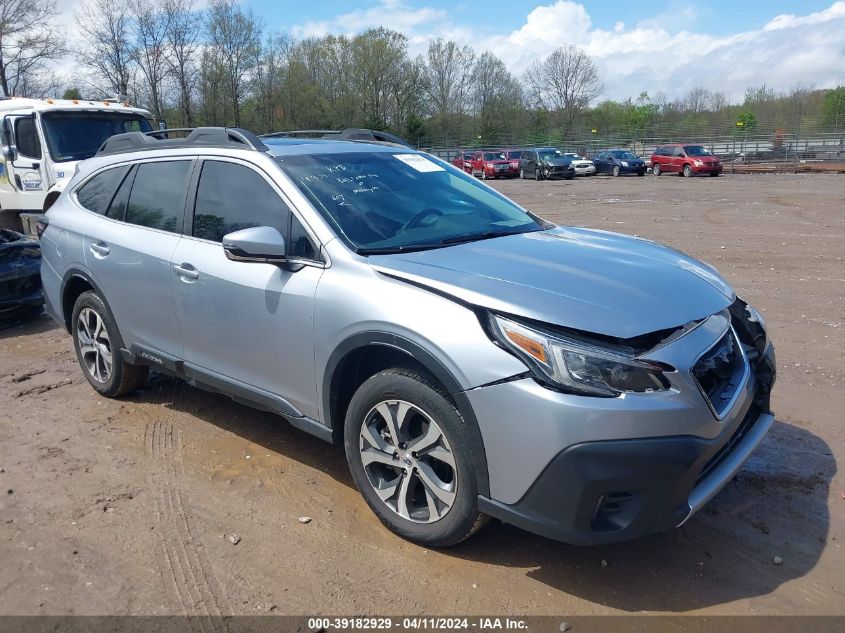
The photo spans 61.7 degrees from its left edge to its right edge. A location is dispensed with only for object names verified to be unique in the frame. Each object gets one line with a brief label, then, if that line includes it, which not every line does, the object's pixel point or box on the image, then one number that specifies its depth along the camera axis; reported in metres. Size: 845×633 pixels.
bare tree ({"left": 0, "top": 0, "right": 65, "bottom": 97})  35.56
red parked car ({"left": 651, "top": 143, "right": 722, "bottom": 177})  34.75
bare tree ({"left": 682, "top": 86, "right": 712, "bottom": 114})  65.44
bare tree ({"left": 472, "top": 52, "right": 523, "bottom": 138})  72.38
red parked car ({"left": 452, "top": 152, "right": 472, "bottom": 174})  43.01
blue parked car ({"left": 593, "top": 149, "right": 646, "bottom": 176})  38.03
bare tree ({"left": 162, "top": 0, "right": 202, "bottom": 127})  44.47
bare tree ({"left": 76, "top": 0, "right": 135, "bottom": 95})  42.09
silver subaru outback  2.68
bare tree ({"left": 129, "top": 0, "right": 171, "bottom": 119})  43.94
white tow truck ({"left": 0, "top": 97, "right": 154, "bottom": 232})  11.86
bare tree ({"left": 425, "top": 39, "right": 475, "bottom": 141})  69.62
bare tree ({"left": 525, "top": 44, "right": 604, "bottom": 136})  74.44
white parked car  39.97
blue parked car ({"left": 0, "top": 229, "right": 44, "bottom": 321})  7.59
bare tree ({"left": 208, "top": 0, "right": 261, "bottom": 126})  47.09
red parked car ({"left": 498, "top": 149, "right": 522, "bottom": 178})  40.94
